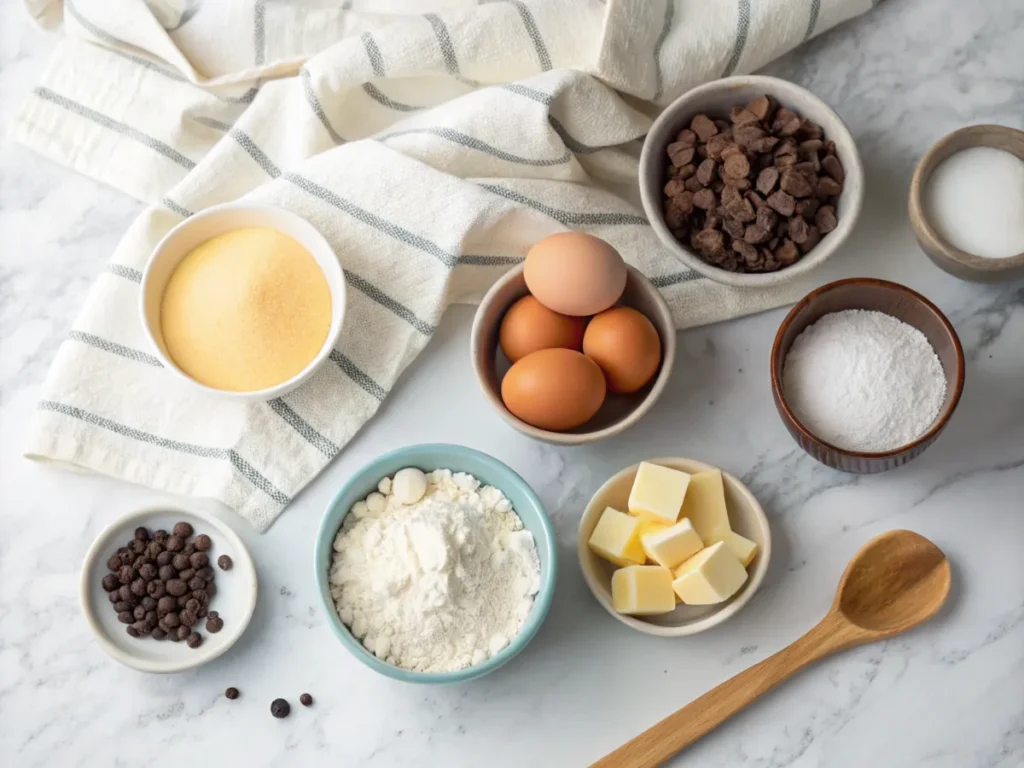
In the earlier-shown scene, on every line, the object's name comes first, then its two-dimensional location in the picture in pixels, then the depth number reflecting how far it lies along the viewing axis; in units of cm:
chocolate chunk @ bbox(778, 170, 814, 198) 127
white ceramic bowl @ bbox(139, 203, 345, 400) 127
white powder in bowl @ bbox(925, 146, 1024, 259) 130
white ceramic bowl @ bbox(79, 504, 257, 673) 126
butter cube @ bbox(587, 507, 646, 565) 125
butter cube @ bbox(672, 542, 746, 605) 122
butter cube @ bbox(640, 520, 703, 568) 123
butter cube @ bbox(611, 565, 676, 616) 123
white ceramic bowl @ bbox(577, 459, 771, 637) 125
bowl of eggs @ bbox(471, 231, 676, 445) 122
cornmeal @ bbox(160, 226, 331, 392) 127
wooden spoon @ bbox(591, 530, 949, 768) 124
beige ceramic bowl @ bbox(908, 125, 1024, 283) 128
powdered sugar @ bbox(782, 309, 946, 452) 125
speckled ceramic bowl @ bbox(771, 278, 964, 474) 123
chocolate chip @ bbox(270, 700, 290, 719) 128
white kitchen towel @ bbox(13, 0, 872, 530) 133
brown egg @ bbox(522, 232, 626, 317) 122
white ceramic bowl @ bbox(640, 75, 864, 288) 129
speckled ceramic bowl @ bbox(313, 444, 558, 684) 118
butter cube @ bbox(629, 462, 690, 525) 124
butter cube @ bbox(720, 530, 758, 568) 126
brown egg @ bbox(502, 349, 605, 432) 121
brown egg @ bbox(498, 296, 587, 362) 127
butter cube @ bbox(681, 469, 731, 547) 127
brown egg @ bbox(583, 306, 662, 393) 123
